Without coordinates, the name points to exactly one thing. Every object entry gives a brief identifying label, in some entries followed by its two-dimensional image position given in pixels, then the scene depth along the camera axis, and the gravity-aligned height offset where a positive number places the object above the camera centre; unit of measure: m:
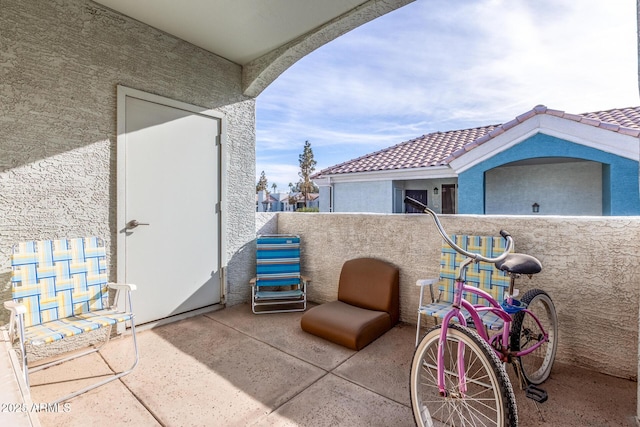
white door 3.20 +0.10
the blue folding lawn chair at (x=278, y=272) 4.06 -0.88
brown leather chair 2.92 -1.15
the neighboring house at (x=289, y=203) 29.22 +1.00
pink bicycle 1.43 -0.91
